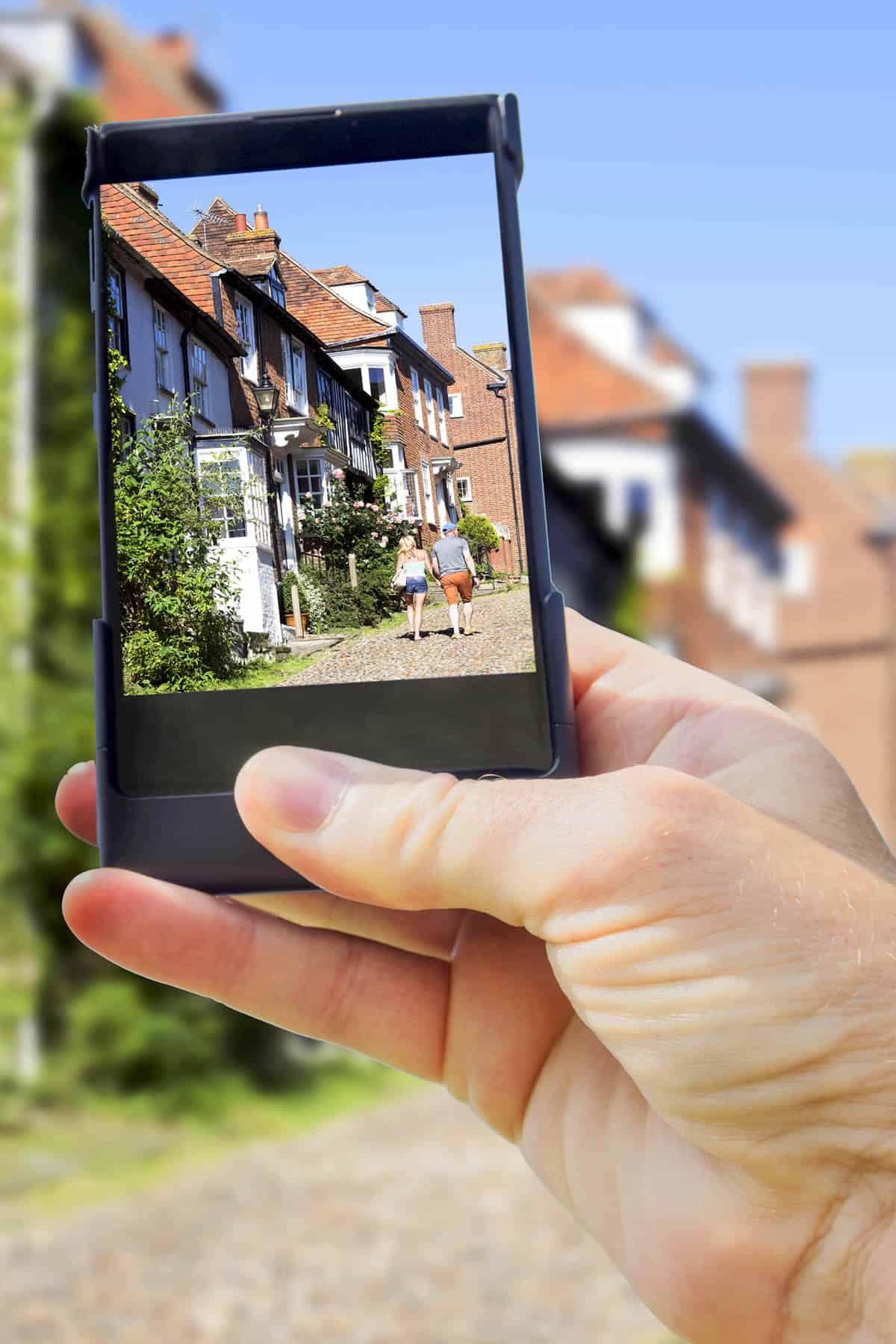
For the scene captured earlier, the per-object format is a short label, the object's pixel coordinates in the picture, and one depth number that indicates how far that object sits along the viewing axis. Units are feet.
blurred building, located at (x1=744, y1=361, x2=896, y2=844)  32.32
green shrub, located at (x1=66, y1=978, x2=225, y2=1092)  13.02
